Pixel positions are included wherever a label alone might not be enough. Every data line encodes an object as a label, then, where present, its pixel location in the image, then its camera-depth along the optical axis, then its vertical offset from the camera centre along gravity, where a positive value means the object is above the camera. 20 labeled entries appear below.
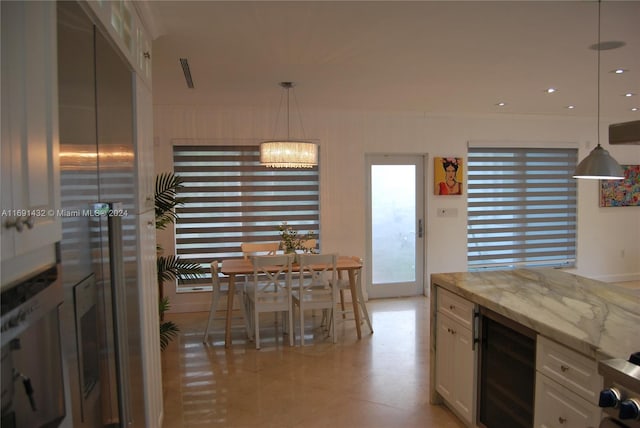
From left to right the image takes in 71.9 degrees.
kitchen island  1.87 -0.60
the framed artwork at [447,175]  6.32 +0.37
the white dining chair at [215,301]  4.55 -1.02
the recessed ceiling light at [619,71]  3.98 +1.17
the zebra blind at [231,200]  5.69 +0.03
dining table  4.44 -0.71
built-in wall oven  0.92 -0.35
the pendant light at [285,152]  4.47 +0.51
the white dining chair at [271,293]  4.29 -0.89
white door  6.23 -0.32
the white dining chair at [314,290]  4.43 -0.92
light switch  6.38 -0.16
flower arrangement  4.61 -0.42
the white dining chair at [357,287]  4.84 -0.96
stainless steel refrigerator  1.30 -0.08
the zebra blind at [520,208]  6.62 -0.11
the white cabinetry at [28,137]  0.89 +0.15
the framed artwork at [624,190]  6.98 +0.15
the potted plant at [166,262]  3.61 -0.51
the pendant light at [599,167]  2.88 +0.21
